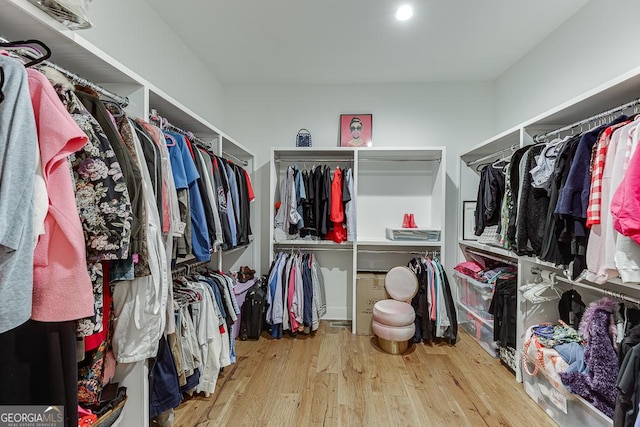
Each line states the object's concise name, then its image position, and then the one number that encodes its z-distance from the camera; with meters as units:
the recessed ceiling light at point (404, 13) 2.03
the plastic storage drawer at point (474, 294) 2.55
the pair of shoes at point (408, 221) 3.08
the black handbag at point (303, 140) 3.13
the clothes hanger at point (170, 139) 1.55
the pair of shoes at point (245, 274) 3.00
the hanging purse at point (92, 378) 1.07
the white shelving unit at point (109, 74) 0.88
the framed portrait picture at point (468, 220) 3.05
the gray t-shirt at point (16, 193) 0.68
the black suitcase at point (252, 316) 2.77
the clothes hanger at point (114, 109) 1.17
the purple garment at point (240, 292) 2.74
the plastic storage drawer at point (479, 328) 2.52
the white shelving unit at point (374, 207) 3.18
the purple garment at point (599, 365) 1.43
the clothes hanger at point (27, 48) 0.83
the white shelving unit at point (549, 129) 1.46
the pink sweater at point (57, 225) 0.78
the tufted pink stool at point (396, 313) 2.47
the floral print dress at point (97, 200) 0.92
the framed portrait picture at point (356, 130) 3.20
